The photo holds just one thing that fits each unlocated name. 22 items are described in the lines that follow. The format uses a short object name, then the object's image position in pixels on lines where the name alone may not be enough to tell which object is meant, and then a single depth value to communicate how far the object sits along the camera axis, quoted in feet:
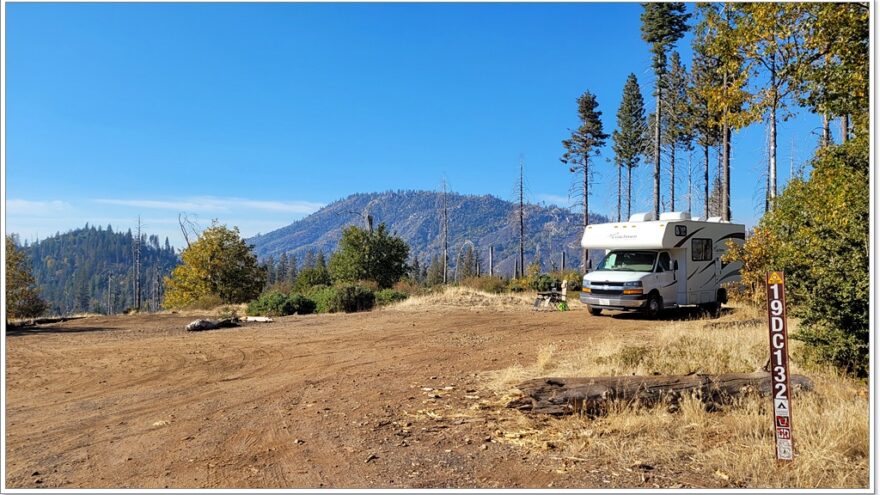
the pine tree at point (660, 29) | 109.29
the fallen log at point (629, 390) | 21.22
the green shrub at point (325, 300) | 84.34
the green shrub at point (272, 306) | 83.76
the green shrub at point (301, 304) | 84.99
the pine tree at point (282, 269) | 457.19
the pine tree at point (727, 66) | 32.76
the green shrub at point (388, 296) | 87.56
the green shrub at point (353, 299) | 84.12
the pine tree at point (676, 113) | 119.96
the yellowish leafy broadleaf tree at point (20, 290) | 119.55
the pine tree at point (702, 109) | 109.70
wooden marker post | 15.33
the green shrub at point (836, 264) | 23.89
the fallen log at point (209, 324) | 61.57
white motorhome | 56.70
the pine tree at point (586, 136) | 163.73
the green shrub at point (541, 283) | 104.99
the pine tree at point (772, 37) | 29.84
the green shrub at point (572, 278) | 106.63
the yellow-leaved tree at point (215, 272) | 158.61
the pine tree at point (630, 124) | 164.86
